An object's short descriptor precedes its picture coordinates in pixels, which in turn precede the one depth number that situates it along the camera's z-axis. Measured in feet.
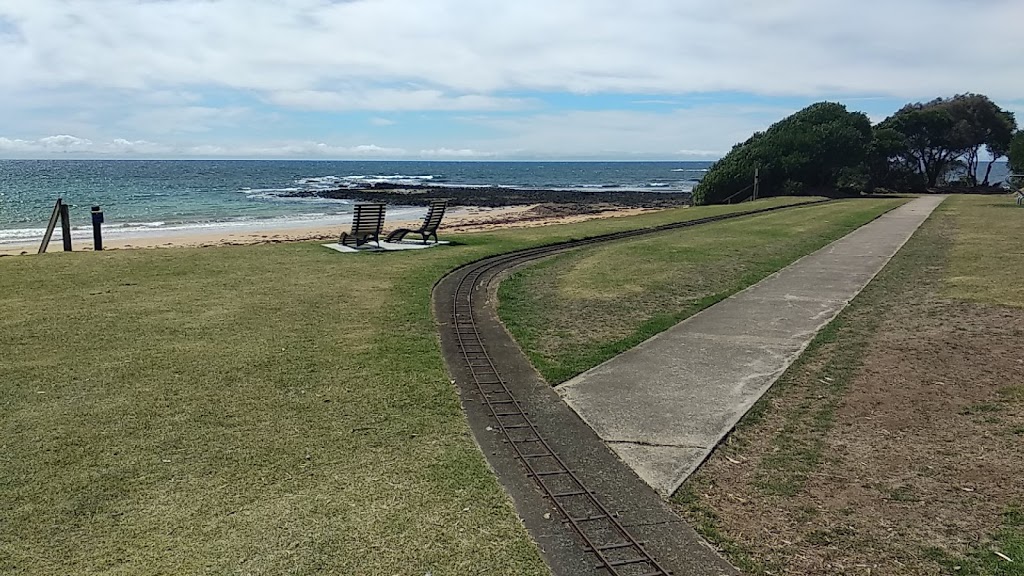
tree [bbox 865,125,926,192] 168.86
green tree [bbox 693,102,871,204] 149.07
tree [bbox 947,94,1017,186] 193.47
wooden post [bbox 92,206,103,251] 54.74
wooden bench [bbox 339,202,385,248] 53.93
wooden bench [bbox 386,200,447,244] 57.11
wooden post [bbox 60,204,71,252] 52.37
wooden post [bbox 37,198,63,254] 52.62
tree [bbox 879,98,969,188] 186.09
